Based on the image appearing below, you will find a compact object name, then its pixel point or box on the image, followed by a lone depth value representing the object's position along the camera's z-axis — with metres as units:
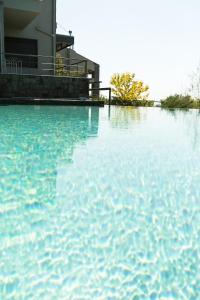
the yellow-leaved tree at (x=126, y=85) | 30.52
